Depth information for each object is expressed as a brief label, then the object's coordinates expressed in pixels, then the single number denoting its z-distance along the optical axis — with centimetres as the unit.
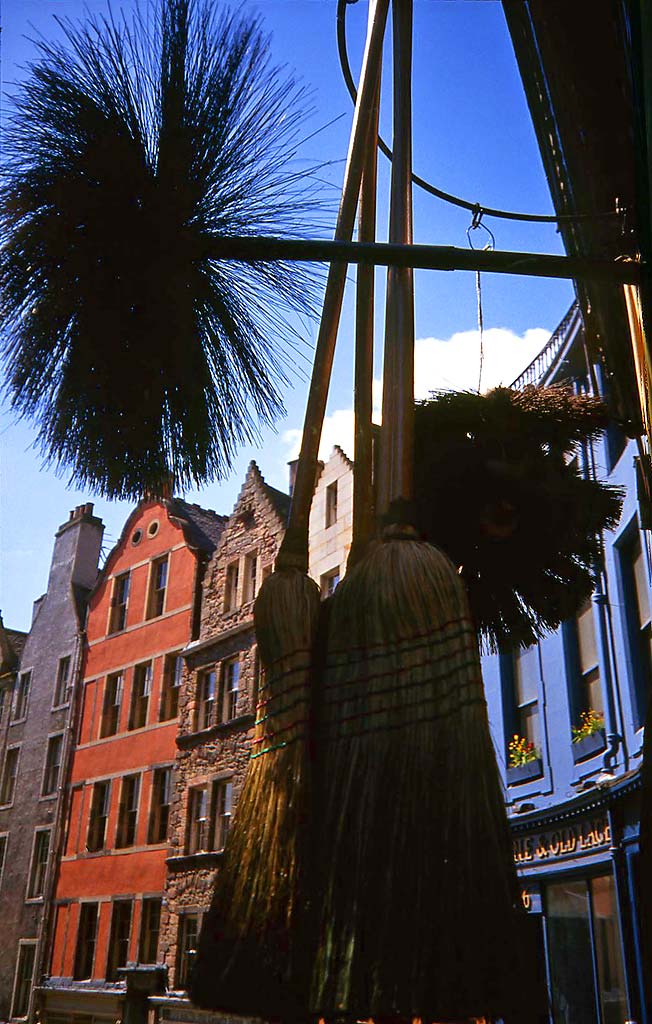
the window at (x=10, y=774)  2283
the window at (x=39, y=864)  2083
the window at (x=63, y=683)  2195
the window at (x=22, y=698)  2300
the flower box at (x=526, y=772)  1052
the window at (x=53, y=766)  2144
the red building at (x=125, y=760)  1833
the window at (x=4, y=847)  2175
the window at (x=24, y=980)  1967
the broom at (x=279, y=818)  124
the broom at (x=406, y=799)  115
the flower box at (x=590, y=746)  936
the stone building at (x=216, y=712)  1678
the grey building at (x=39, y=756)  2028
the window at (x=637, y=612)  838
